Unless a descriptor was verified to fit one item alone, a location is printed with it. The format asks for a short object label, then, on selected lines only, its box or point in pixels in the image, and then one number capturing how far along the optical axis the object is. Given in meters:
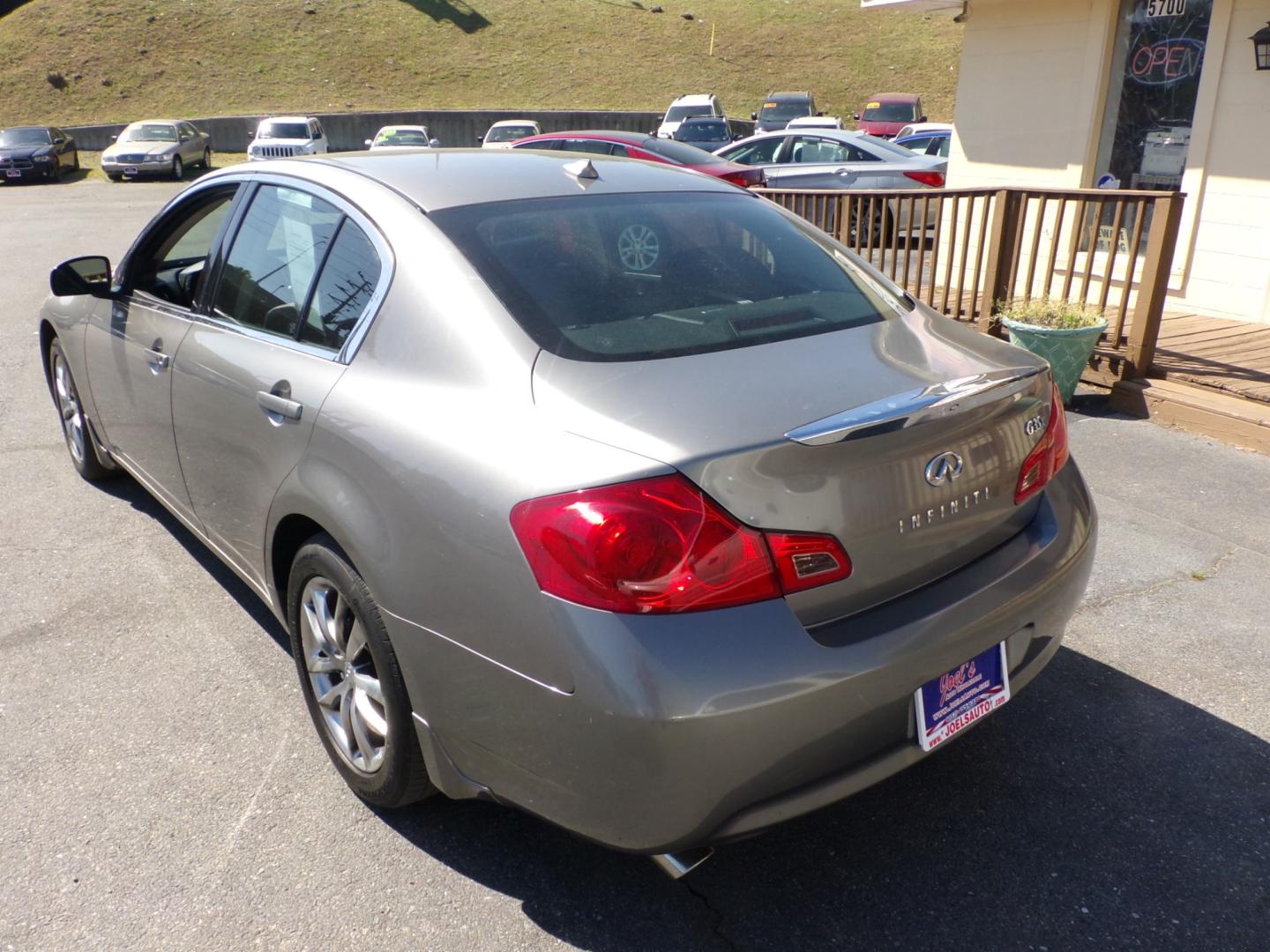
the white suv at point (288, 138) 25.81
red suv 29.25
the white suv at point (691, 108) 29.27
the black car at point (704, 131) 22.95
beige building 8.02
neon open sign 8.43
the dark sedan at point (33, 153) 25.77
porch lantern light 7.64
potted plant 6.17
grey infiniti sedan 2.05
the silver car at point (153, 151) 25.89
